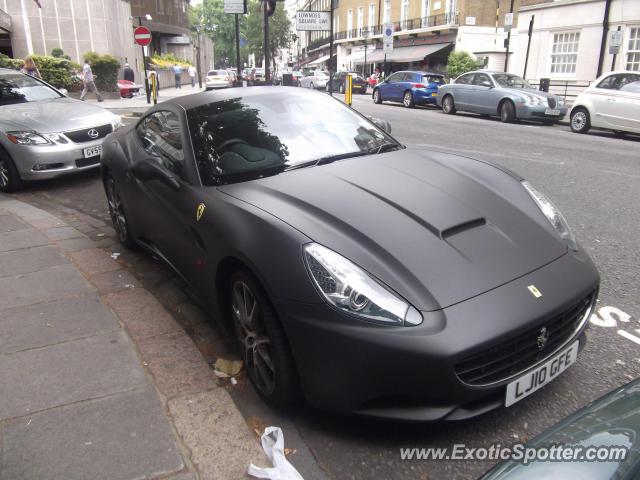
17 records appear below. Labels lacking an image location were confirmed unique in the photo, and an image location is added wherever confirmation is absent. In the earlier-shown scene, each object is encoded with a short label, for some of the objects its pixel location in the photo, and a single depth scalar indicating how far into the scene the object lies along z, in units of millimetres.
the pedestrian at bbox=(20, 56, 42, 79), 16497
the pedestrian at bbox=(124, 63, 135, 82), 26531
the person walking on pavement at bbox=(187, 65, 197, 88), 38675
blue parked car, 20875
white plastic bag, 1993
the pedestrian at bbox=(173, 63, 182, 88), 35200
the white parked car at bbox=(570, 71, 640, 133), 11883
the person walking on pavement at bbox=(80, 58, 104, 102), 21202
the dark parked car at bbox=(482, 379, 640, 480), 1219
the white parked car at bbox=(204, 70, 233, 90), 36844
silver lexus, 6790
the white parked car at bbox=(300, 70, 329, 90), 34688
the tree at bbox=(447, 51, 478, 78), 29266
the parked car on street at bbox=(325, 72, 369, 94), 32594
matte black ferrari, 1981
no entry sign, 17750
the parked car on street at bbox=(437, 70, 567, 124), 14789
